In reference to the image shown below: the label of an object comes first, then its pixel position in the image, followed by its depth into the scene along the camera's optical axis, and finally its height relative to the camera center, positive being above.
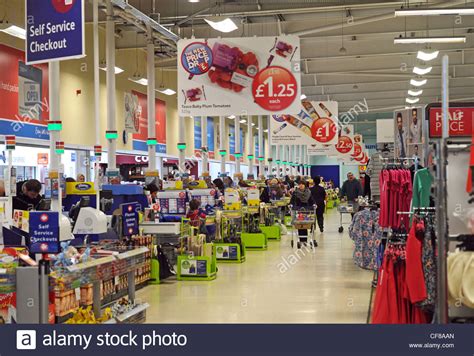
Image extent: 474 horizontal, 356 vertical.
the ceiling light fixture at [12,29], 12.62 +2.95
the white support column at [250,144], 28.87 +1.65
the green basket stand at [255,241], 15.14 -1.33
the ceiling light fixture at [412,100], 32.75 +4.08
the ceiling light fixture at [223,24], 13.21 +3.14
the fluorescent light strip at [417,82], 25.75 +3.80
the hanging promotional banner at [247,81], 11.46 +1.75
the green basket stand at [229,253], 13.02 -1.37
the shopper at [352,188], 18.12 -0.19
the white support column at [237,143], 25.23 +1.49
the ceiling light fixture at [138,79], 19.70 +3.07
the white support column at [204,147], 21.53 +1.14
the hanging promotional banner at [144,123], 22.98 +2.17
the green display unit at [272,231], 17.33 -1.28
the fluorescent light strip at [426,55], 17.19 +3.24
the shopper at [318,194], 16.94 -0.32
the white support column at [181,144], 19.75 +1.14
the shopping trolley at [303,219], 14.19 -0.79
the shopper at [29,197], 8.38 -0.16
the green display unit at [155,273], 10.61 -1.43
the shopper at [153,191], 12.99 -0.16
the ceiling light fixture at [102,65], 18.98 +3.35
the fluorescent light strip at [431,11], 12.89 +3.27
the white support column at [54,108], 10.20 +1.21
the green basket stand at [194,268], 10.84 -1.38
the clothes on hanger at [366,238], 9.75 -0.83
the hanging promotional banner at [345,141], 28.06 +1.69
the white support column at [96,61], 13.77 +2.62
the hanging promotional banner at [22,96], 15.04 +2.08
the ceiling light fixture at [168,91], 22.35 +3.06
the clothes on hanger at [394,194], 6.95 -0.14
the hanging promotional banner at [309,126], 20.81 +1.75
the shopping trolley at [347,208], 16.41 -0.68
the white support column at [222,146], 23.81 +1.29
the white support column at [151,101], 17.84 +2.20
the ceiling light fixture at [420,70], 20.41 +3.38
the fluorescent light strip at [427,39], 15.16 +3.21
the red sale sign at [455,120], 6.16 +0.55
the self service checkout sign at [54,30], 7.09 +1.69
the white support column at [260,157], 30.05 +1.14
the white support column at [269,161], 28.56 +0.91
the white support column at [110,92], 15.38 +2.10
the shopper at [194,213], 11.91 -0.54
